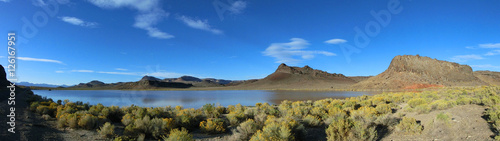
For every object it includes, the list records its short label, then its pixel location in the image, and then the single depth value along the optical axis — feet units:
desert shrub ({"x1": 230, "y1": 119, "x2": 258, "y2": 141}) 22.62
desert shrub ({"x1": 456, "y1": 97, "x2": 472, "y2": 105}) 30.78
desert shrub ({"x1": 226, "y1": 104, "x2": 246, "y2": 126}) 29.96
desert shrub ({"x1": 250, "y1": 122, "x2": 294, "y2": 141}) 19.01
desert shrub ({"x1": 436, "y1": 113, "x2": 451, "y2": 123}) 21.11
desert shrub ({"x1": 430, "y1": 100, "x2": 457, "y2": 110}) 28.78
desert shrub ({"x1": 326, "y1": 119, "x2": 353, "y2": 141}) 20.01
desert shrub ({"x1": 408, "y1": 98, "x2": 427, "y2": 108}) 36.65
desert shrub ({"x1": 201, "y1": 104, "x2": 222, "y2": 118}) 38.29
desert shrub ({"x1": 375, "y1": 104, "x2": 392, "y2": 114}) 34.12
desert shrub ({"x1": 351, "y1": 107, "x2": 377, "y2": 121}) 25.54
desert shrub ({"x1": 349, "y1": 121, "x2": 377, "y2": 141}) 19.38
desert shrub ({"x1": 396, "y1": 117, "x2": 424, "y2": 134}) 20.64
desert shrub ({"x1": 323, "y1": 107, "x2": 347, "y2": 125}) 27.73
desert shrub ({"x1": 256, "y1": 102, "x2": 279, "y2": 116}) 36.70
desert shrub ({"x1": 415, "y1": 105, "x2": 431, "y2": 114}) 28.17
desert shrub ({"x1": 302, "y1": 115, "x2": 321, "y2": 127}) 27.20
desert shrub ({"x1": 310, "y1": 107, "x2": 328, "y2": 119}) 32.23
